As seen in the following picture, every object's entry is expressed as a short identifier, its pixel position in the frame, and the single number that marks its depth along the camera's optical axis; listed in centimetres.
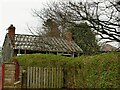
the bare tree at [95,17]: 1133
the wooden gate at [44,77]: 1373
